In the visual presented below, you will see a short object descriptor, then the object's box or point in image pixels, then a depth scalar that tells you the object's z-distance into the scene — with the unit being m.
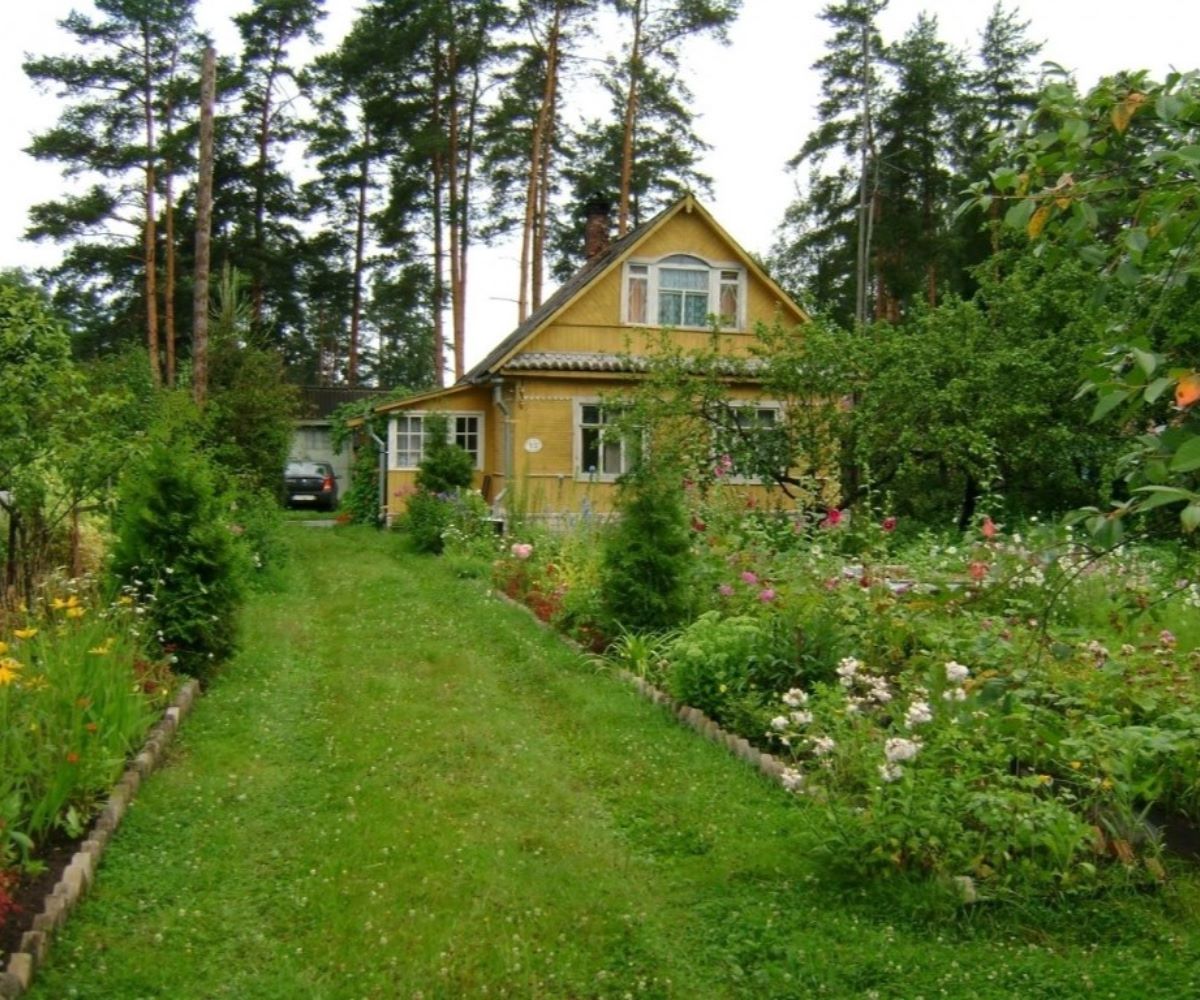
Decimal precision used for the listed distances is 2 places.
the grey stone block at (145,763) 5.43
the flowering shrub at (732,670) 6.36
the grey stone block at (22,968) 3.47
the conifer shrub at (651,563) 8.32
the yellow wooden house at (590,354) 18.81
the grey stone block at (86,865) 4.23
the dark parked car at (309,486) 26.92
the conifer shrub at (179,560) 7.37
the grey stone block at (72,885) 4.03
